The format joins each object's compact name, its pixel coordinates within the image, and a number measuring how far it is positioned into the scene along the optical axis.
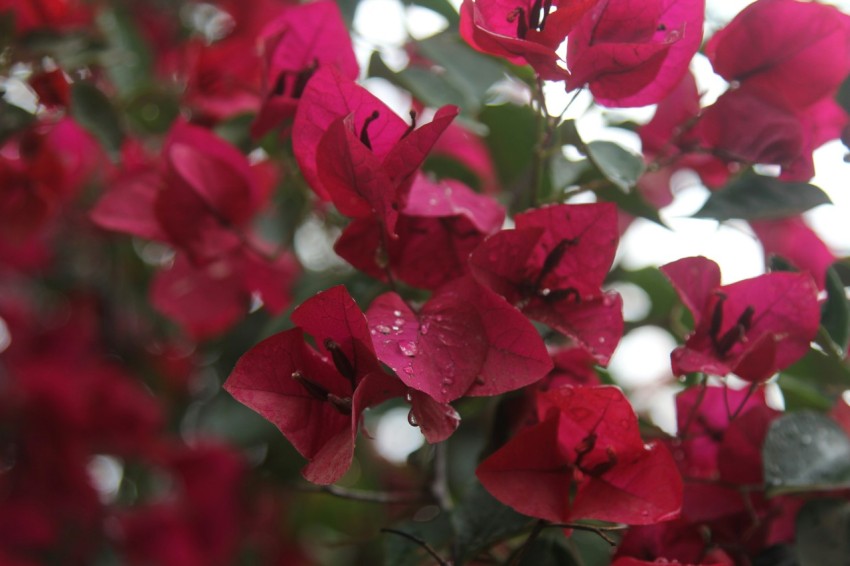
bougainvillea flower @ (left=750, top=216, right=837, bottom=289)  0.75
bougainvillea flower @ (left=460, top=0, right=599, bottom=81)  0.49
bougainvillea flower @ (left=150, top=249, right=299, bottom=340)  0.87
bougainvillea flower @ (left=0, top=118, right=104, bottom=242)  0.84
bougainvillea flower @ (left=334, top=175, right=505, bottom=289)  0.55
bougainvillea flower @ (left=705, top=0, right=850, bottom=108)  0.60
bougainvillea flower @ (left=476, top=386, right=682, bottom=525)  0.49
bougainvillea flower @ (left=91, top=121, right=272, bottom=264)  0.70
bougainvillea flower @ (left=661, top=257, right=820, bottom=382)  0.55
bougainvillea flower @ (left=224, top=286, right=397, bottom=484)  0.45
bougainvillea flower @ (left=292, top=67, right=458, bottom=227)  0.47
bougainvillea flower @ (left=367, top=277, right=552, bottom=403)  0.44
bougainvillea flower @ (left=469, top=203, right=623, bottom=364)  0.51
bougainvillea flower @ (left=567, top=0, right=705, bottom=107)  0.50
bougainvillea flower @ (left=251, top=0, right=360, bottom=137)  0.63
